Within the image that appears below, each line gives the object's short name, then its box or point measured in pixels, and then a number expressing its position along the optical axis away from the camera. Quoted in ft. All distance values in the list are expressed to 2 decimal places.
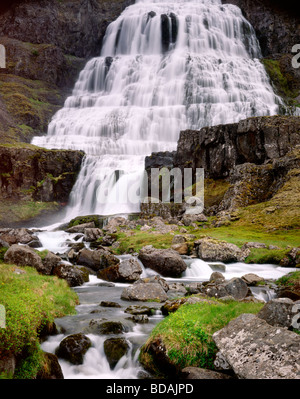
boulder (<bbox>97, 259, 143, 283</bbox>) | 49.47
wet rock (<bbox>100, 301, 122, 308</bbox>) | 35.55
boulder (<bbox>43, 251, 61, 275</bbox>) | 46.06
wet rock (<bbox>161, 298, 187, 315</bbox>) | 31.30
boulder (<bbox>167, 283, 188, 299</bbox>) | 39.63
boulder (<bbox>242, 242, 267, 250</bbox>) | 61.05
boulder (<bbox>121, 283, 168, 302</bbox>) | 37.70
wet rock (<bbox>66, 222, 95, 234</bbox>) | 99.00
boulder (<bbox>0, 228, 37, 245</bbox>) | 72.33
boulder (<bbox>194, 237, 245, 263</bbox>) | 58.90
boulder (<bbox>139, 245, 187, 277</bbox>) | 52.80
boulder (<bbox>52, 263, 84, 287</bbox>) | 45.27
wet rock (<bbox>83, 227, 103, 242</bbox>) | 83.92
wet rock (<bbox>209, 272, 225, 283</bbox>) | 43.40
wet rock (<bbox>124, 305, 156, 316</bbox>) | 32.22
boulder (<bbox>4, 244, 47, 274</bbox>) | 45.85
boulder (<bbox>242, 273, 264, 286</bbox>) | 44.24
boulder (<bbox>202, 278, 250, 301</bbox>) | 33.76
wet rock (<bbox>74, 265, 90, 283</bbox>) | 47.73
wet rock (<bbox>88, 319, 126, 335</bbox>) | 27.26
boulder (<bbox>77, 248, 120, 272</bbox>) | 55.67
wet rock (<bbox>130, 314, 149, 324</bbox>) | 30.19
